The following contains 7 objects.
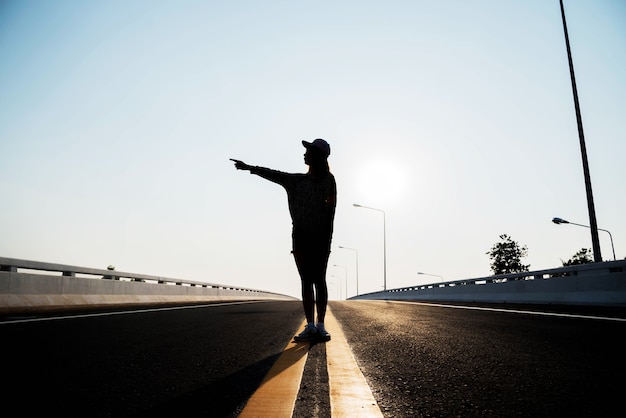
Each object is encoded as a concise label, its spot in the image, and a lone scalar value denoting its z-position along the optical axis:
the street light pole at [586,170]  12.67
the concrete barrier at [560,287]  9.90
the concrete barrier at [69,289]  8.40
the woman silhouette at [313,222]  4.98
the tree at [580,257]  98.62
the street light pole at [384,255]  49.56
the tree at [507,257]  113.94
